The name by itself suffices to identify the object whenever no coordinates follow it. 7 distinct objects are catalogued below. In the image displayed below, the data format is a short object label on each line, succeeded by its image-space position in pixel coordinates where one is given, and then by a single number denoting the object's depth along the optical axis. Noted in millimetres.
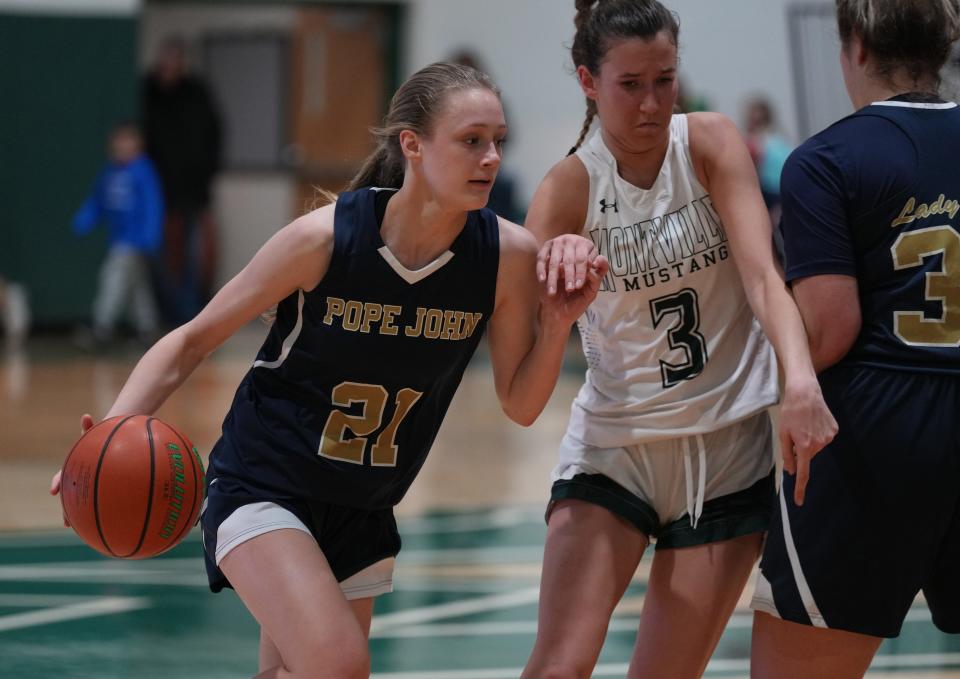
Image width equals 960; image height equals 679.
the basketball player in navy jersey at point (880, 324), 5574
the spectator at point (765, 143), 21500
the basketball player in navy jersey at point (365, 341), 6176
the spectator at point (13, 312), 27000
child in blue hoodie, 26141
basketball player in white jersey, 6414
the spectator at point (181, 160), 29266
